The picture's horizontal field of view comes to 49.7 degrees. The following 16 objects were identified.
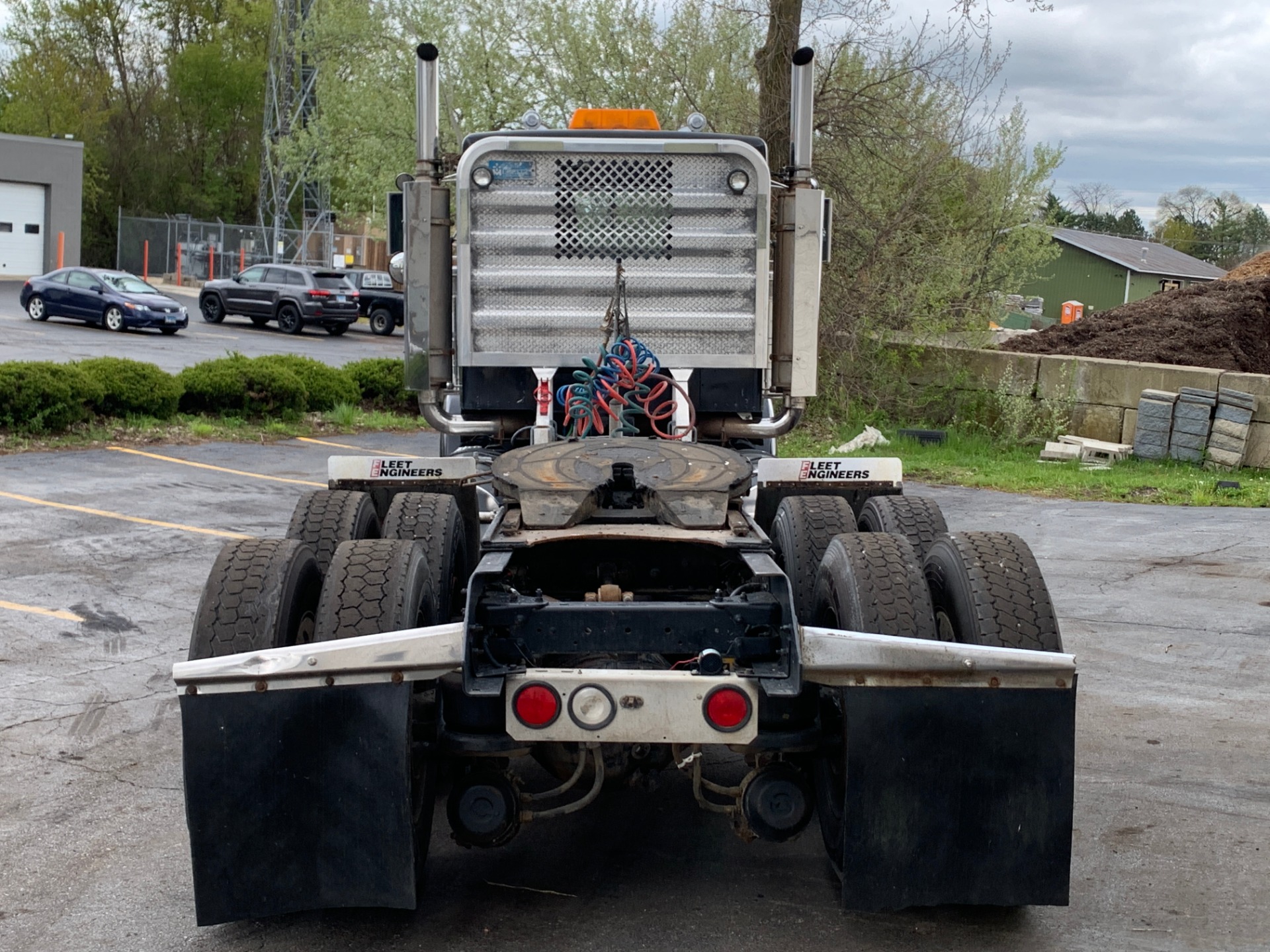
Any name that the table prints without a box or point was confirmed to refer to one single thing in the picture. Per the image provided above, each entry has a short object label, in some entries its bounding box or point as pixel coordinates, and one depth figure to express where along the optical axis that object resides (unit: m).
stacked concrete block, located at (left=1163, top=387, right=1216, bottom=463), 15.95
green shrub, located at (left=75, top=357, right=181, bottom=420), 15.73
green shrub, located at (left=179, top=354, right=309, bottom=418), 16.81
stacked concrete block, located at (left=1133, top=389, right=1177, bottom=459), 16.17
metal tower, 40.50
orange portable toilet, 39.75
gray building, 43.75
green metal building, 57.91
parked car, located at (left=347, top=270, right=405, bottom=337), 34.34
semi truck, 3.93
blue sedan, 28.70
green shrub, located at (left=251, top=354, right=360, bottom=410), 17.98
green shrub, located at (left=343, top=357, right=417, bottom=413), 19.17
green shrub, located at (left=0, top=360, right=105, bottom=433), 14.45
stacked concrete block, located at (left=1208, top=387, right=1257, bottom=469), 15.65
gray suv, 32.16
